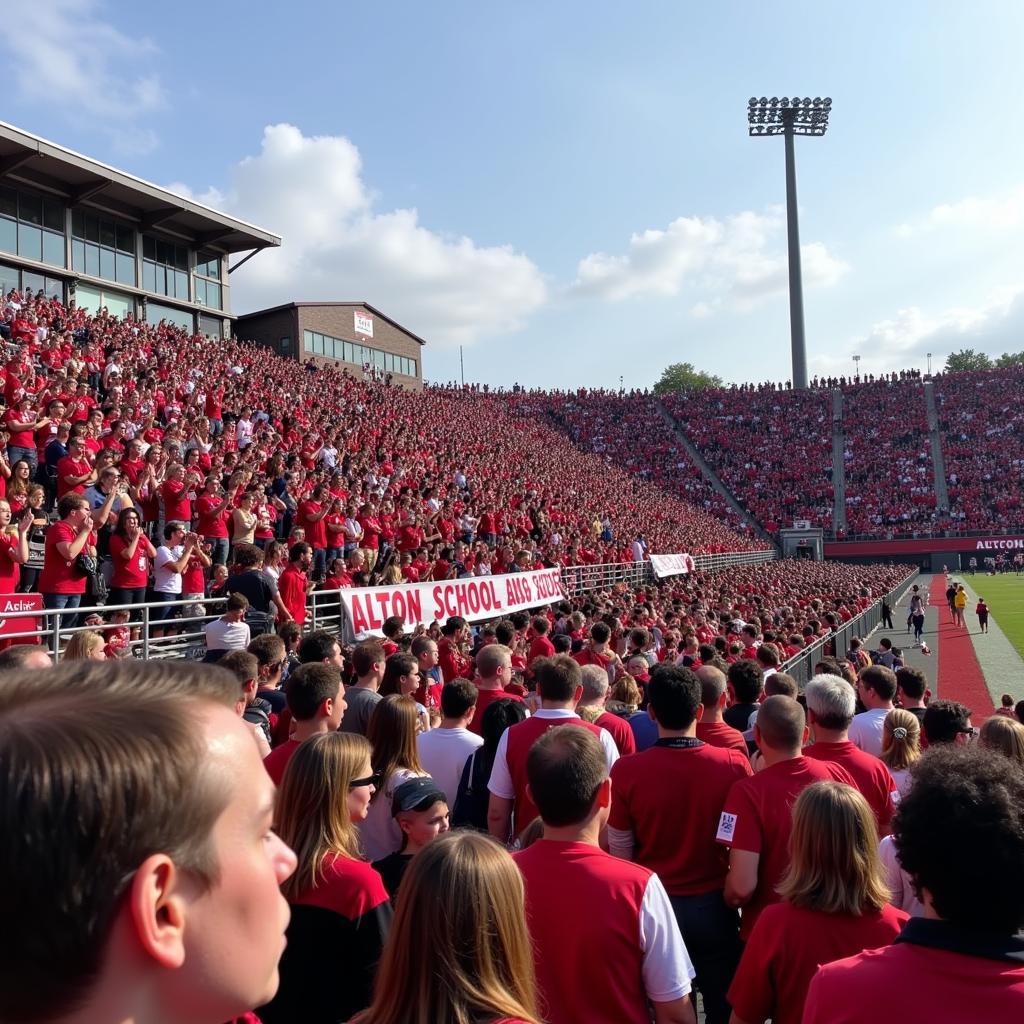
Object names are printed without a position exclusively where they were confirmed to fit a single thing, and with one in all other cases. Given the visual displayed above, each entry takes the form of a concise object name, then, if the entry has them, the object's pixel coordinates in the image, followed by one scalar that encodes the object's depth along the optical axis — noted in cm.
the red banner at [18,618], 754
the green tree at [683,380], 12300
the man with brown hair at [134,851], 91
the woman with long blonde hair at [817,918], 280
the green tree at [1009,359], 12275
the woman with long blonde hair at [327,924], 276
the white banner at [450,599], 1189
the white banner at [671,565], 2859
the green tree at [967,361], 12312
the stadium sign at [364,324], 4719
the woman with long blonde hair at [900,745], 483
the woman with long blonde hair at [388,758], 416
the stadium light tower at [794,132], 7481
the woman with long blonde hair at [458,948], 193
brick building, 4275
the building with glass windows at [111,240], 2695
